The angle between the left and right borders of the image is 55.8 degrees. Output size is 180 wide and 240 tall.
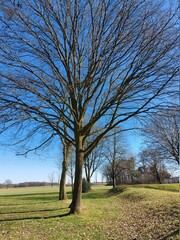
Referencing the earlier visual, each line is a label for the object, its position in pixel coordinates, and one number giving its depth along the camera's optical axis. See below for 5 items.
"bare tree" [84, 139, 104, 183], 28.73
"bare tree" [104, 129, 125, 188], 26.35
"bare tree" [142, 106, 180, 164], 19.67
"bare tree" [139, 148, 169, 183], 22.02
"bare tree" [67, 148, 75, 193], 22.61
